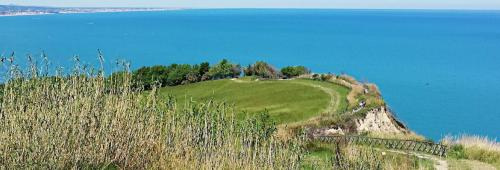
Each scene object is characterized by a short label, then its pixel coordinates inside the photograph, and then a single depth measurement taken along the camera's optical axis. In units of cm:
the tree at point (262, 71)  5278
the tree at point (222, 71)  5531
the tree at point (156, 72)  5372
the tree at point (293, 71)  5172
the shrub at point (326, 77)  4388
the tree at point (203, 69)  5599
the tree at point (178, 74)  5459
